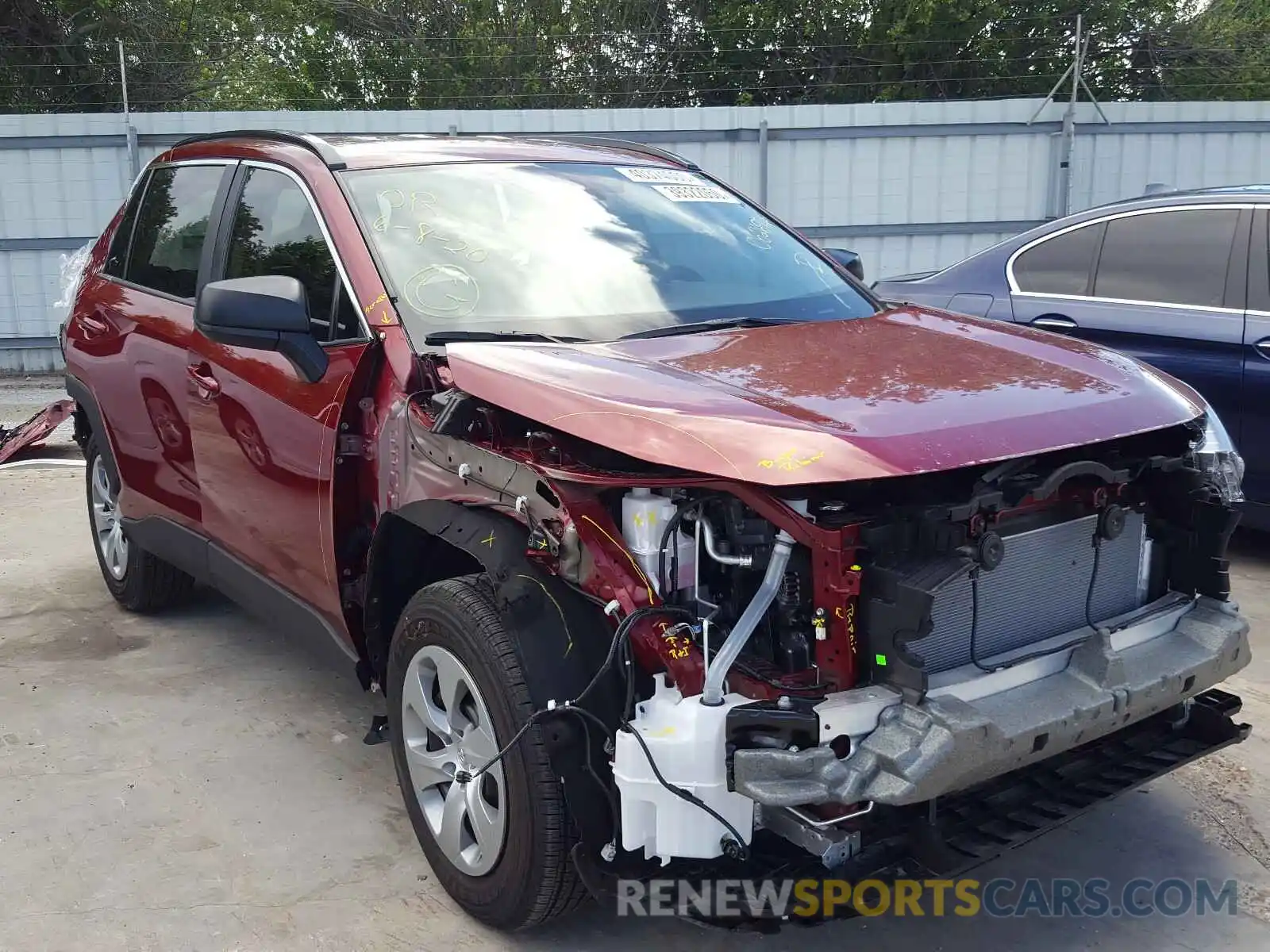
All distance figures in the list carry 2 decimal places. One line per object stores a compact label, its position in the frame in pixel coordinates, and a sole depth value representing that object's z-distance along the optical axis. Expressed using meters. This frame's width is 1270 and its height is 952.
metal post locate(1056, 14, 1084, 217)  11.08
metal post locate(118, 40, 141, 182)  10.84
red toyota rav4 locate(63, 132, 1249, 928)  2.39
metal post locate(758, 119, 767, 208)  11.12
